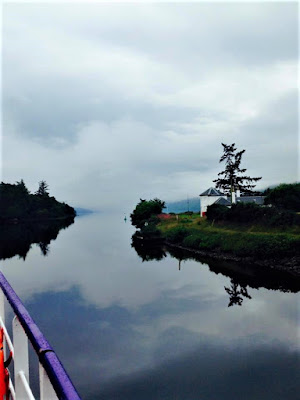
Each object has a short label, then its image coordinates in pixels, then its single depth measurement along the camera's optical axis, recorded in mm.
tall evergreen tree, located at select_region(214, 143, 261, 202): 53531
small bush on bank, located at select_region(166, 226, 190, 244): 45188
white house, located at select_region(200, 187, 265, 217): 55916
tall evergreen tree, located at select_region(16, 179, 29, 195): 109462
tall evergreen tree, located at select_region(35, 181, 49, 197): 134350
